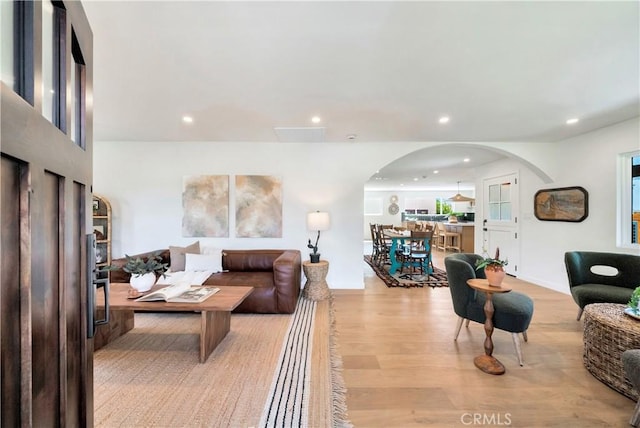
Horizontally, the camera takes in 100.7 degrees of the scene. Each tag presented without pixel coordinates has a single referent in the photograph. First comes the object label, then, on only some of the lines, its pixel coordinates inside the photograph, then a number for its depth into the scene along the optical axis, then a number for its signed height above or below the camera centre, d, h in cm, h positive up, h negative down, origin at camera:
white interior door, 499 -9
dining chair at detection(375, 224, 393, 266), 593 -78
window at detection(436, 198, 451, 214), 1247 +37
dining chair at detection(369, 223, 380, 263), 632 -75
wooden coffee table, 219 -77
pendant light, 891 +50
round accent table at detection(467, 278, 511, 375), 209 -100
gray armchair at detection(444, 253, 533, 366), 220 -80
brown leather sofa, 316 -84
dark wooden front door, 58 -13
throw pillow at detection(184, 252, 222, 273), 357 -66
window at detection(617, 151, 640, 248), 334 +17
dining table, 511 -71
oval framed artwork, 385 +15
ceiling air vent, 361 +115
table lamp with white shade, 392 -12
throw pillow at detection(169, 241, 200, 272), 362 -57
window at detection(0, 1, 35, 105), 60 +40
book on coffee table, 228 -73
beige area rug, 163 -122
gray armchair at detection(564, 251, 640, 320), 271 -72
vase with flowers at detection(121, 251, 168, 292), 242 -54
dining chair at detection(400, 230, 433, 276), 502 -73
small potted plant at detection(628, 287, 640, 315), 204 -70
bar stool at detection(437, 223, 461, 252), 860 -85
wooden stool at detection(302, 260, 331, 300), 367 -91
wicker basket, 185 -96
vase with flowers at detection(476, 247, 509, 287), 213 -47
